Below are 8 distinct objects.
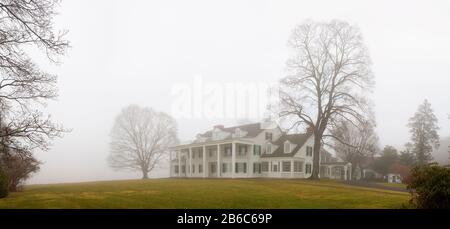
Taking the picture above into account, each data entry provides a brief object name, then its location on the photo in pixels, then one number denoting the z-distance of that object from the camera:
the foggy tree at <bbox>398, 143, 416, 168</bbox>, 52.40
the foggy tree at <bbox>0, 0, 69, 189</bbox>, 11.55
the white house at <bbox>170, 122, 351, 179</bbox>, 43.34
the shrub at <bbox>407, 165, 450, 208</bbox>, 11.84
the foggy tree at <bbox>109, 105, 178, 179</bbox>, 53.06
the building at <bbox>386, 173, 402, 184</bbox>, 52.58
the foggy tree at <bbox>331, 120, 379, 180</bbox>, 50.31
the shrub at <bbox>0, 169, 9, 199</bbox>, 17.28
